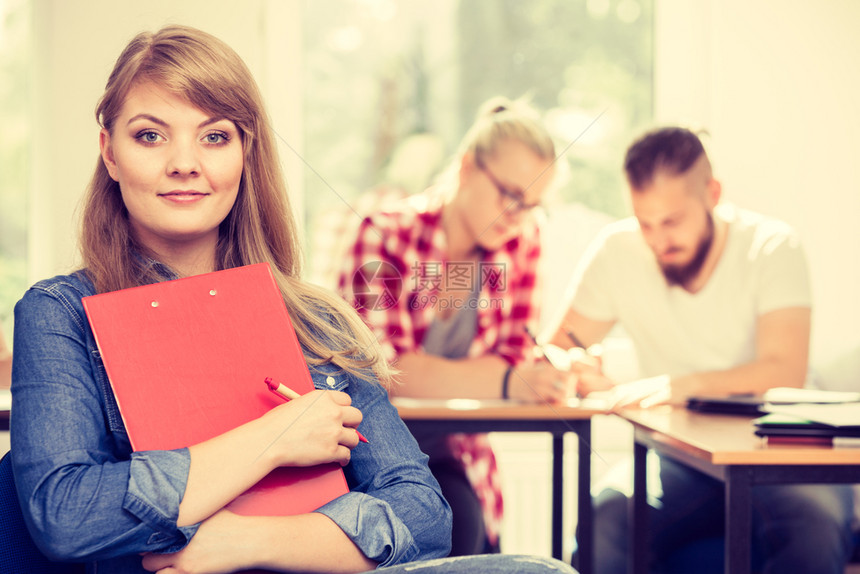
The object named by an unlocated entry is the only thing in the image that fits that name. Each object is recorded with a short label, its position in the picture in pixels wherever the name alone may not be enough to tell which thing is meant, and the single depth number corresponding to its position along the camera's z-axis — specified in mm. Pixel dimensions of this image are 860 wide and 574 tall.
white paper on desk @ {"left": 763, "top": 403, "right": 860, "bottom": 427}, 3047
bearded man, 3821
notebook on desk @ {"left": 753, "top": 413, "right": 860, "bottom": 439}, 3037
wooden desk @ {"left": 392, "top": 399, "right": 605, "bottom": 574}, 3522
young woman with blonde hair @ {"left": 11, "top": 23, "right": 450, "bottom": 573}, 2448
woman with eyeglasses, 4039
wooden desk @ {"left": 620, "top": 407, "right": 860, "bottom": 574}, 2960
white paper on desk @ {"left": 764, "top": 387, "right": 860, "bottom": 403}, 3367
